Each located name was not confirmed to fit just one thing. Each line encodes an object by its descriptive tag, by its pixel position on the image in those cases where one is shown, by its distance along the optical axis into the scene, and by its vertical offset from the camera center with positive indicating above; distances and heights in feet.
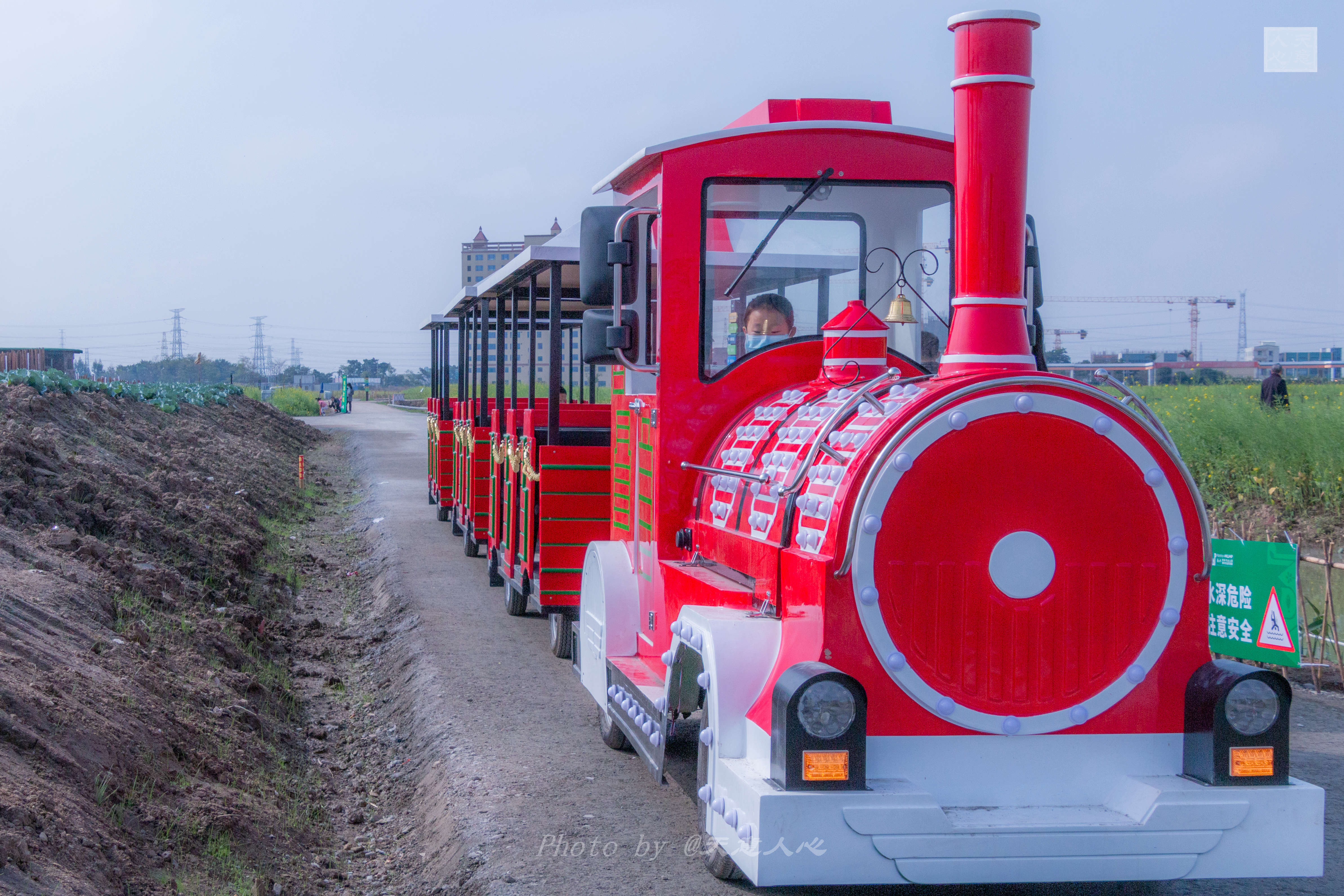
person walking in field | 53.47 +0.41
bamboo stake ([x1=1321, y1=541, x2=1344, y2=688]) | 24.11 -4.38
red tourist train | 11.04 -2.40
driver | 17.01 +1.05
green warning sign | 19.92 -3.45
